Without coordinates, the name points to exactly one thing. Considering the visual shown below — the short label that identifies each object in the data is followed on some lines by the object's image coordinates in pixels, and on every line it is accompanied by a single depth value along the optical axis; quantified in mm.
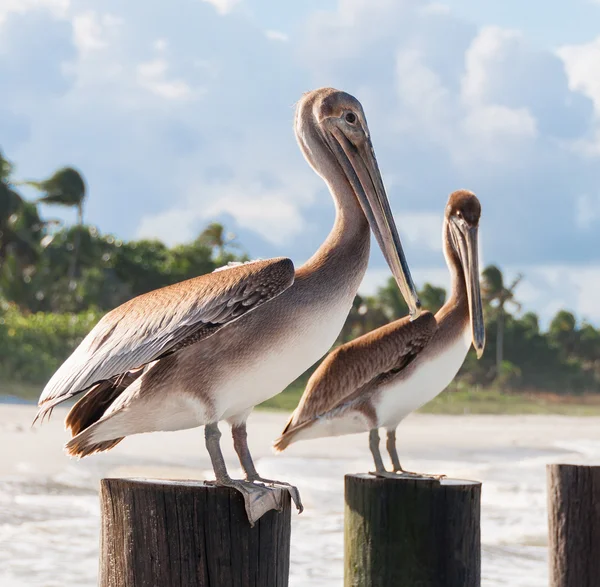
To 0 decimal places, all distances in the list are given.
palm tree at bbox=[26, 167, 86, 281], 78125
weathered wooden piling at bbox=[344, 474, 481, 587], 7793
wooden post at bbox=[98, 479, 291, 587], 5574
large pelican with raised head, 6273
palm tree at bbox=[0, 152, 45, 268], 66875
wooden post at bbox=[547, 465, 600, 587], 8391
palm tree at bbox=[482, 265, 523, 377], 78312
